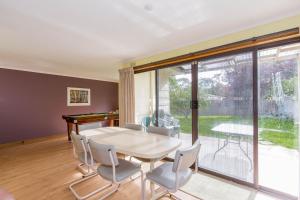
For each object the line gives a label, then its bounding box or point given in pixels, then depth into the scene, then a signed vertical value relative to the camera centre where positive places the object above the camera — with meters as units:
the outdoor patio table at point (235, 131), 2.35 -0.51
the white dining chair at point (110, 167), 1.63 -0.82
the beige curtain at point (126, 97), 3.80 +0.09
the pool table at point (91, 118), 4.55 -0.56
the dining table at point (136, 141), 1.73 -0.55
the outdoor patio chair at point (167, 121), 3.28 -0.48
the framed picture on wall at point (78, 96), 5.73 +0.17
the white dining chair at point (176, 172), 1.47 -0.81
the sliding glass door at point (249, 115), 2.13 -0.23
